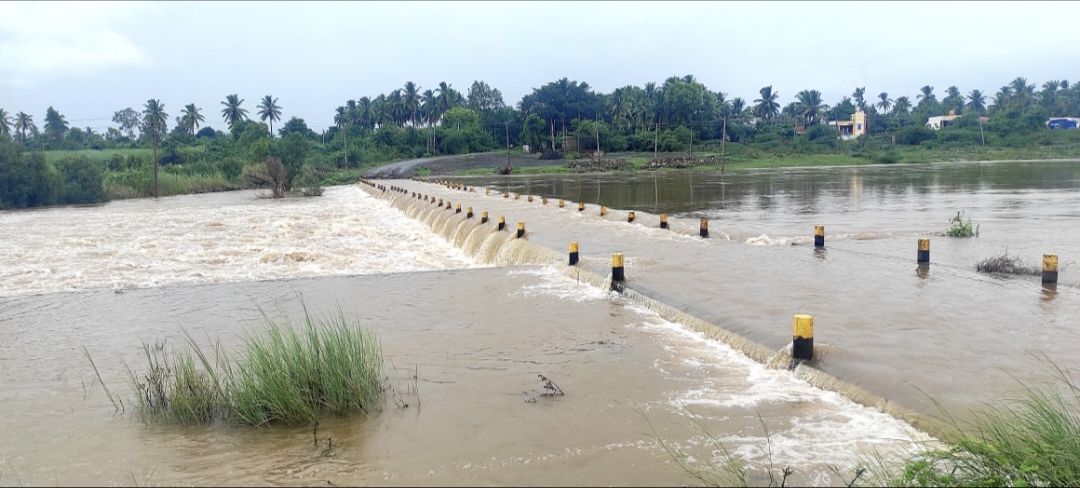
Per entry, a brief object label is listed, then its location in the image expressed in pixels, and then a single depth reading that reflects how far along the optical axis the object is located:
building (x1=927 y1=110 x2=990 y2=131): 98.56
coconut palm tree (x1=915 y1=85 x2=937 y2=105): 135.50
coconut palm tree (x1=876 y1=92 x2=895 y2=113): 132.88
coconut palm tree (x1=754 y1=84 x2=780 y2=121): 108.81
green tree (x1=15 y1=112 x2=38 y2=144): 95.25
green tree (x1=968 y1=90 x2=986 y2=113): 129.25
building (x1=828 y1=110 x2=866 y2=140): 101.41
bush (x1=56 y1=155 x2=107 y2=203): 46.78
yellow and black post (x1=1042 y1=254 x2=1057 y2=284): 11.53
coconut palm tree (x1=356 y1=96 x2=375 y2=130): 102.00
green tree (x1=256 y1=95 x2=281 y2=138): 102.69
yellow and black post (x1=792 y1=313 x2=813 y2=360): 7.71
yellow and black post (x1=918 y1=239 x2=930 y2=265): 13.54
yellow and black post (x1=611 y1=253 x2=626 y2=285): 12.26
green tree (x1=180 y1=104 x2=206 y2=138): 99.22
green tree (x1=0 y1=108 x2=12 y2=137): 82.90
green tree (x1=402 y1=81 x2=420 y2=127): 101.71
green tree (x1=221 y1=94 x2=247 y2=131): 102.12
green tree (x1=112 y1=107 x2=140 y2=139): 134.88
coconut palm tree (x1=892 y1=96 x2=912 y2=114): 121.22
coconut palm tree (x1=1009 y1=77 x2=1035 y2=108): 106.11
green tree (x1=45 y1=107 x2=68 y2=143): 97.81
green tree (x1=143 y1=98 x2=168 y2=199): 87.98
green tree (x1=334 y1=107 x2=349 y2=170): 103.69
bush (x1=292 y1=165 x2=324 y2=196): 52.47
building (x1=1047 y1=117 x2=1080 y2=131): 92.62
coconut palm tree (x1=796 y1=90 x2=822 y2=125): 104.31
